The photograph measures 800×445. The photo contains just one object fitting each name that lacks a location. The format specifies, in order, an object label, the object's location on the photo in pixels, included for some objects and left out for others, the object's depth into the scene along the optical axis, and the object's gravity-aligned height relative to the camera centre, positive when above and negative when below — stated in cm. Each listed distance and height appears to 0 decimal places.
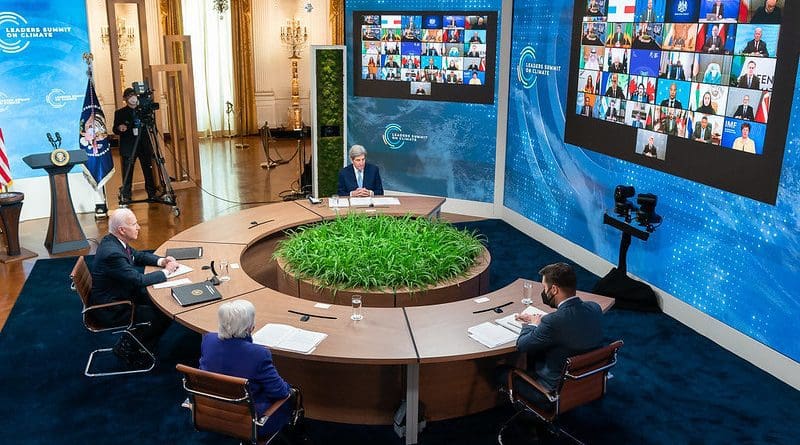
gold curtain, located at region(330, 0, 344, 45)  1578 +79
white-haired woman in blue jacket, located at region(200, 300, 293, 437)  373 -156
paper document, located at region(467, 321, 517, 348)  433 -168
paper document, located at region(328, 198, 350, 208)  741 -149
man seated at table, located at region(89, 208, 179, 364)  524 -163
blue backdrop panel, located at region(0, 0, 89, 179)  886 -22
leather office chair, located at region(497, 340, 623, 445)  402 -187
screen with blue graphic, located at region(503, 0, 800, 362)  551 -132
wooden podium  805 -173
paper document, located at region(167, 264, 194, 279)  537 -160
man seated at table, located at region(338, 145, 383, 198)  790 -132
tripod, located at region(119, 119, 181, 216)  970 -152
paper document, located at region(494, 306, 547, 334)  454 -167
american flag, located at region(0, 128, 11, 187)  822 -132
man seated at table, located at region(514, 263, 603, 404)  407 -152
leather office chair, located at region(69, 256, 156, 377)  509 -179
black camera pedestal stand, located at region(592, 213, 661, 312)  681 -216
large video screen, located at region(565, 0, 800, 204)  547 -22
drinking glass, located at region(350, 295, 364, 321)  463 -162
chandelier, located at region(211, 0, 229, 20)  1470 +103
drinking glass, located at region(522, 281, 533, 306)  496 -162
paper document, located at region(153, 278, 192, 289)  516 -163
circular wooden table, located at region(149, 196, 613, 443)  422 -170
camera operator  963 -116
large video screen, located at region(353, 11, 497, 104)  917 +5
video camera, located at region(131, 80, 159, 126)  956 -64
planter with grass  536 -159
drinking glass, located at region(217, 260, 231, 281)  530 -158
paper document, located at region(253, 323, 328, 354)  422 -167
